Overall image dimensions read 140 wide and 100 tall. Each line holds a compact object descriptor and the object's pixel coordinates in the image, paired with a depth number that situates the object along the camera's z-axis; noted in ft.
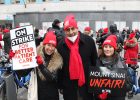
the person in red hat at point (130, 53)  14.18
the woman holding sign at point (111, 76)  7.09
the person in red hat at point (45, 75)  7.08
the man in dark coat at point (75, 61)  7.12
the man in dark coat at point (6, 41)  18.63
